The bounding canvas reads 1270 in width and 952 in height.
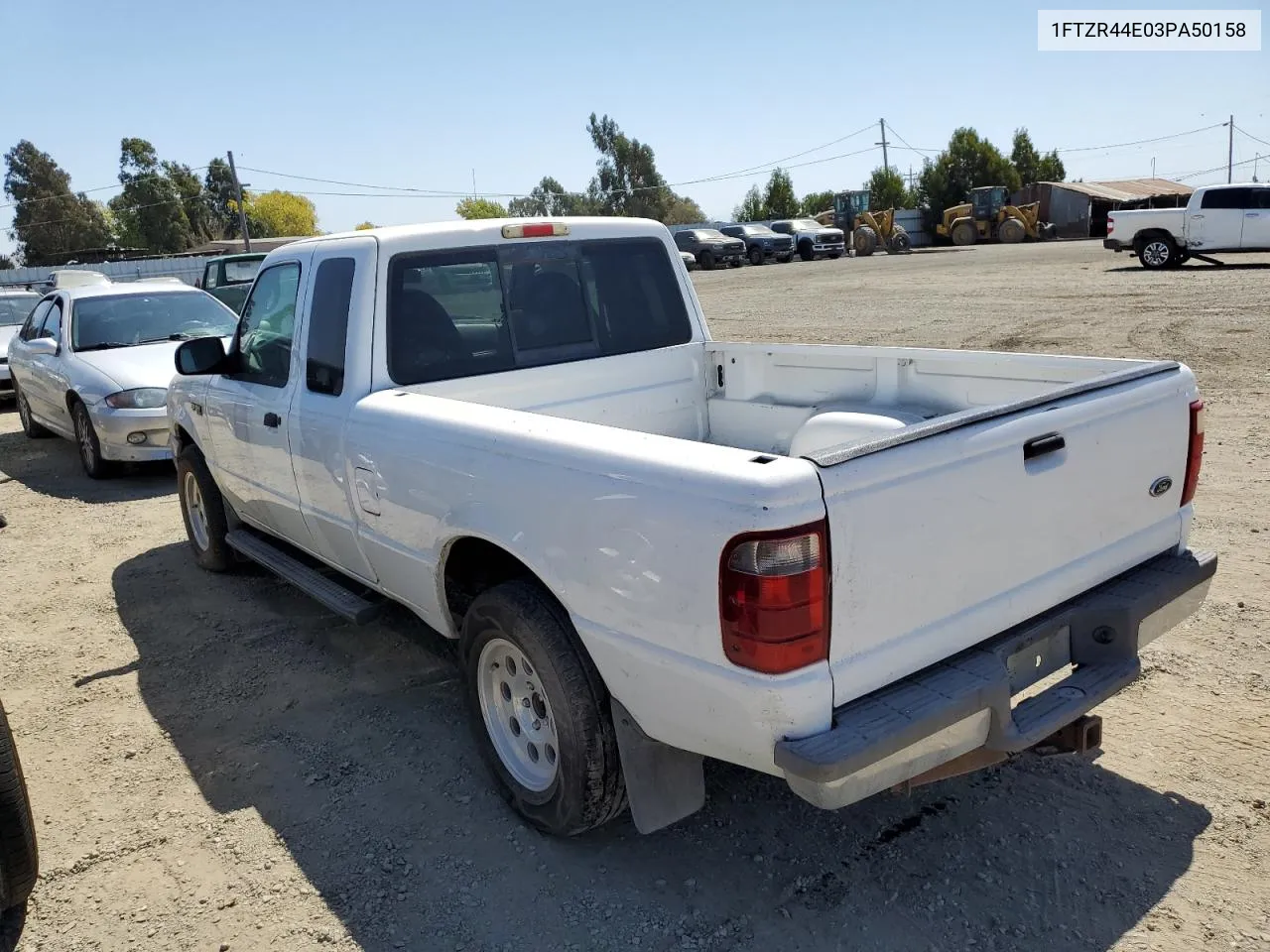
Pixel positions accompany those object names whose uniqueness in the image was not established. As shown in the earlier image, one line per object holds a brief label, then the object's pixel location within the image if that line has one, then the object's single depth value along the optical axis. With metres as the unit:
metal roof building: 46.34
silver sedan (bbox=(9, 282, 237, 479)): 8.61
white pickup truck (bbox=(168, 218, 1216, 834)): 2.33
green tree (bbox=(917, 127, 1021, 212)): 58.00
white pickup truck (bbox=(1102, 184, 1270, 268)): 21.39
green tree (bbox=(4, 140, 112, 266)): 82.50
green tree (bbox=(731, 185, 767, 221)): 80.12
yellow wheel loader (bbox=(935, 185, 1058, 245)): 43.91
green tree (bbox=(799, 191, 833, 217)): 76.28
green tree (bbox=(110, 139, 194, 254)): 84.19
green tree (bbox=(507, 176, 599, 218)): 94.94
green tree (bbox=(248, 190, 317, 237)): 105.38
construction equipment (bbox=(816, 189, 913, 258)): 45.38
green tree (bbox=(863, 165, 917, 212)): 63.84
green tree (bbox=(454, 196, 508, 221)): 109.00
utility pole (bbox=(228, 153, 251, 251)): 44.19
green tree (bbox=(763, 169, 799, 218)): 77.50
